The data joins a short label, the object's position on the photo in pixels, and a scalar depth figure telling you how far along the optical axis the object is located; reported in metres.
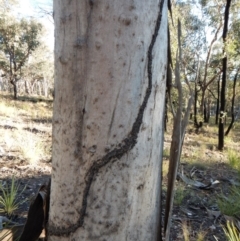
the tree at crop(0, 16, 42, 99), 18.78
